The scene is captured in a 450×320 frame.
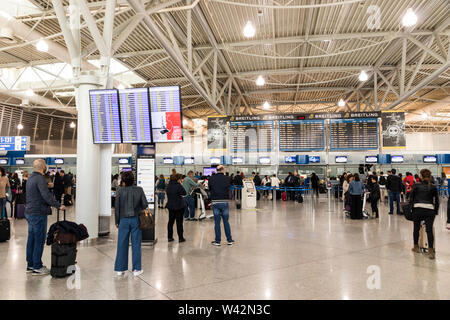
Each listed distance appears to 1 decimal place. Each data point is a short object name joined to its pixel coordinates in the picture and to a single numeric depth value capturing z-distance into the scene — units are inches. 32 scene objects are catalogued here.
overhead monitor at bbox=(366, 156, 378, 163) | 777.6
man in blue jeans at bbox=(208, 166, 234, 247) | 265.3
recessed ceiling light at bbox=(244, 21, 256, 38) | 334.3
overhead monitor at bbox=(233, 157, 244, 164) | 834.2
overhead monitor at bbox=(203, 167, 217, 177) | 916.0
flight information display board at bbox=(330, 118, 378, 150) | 602.9
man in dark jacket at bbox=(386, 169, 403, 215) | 462.9
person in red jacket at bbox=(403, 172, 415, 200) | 520.4
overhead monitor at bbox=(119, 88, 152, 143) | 255.3
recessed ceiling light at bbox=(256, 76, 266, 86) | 521.4
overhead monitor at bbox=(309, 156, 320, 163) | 821.2
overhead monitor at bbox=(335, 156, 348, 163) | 799.7
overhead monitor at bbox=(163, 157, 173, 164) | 1004.8
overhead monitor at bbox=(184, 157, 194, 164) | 971.9
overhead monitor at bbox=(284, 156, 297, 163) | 833.5
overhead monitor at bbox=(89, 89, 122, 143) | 263.0
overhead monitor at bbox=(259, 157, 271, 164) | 822.5
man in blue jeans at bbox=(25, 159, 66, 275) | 185.6
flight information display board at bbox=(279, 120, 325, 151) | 615.2
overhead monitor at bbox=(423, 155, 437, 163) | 816.2
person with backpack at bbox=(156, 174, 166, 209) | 567.5
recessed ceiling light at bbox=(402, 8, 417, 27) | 324.3
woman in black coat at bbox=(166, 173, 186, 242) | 281.1
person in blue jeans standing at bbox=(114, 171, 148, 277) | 181.5
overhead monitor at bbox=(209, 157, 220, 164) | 922.2
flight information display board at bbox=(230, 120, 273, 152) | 650.2
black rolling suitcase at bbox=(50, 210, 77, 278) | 178.8
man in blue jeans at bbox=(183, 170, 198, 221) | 401.4
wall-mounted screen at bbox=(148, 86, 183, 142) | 248.8
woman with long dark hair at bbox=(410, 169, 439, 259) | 222.2
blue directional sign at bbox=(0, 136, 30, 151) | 892.6
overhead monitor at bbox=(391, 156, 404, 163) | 791.1
